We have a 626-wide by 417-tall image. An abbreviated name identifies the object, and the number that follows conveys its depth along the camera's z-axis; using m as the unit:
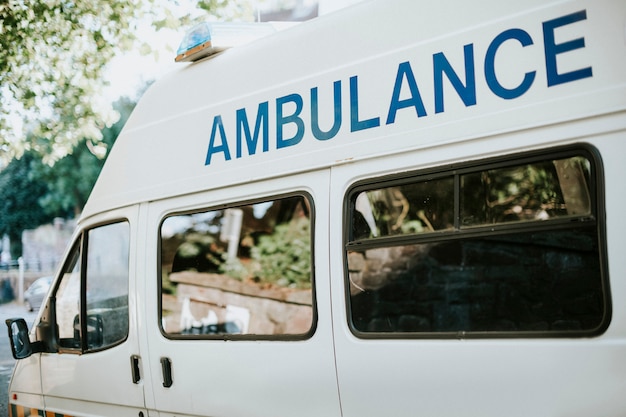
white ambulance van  2.33
